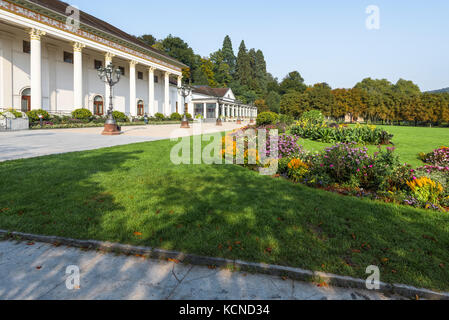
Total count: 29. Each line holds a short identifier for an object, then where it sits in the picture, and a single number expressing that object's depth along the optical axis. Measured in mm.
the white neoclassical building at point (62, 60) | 25438
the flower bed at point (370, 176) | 5020
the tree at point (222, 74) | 95250
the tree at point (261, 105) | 88312
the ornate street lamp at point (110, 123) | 18766
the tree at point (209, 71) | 87850
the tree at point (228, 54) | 112062
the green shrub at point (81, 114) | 28500
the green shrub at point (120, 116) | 33375
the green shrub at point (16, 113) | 21956
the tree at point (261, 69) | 117000
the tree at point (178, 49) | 80438
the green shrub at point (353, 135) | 13852
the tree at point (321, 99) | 60406
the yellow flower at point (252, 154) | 8172
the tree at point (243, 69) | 104375
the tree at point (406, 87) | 94875
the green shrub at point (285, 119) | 25797
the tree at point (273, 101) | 90625
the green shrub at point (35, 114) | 23752
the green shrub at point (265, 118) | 23706
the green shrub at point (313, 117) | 18691
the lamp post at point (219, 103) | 60469
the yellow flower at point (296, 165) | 6548
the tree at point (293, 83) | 107238
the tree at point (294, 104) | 59306
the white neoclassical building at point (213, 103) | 61062
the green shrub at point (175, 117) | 45906
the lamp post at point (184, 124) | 28783
